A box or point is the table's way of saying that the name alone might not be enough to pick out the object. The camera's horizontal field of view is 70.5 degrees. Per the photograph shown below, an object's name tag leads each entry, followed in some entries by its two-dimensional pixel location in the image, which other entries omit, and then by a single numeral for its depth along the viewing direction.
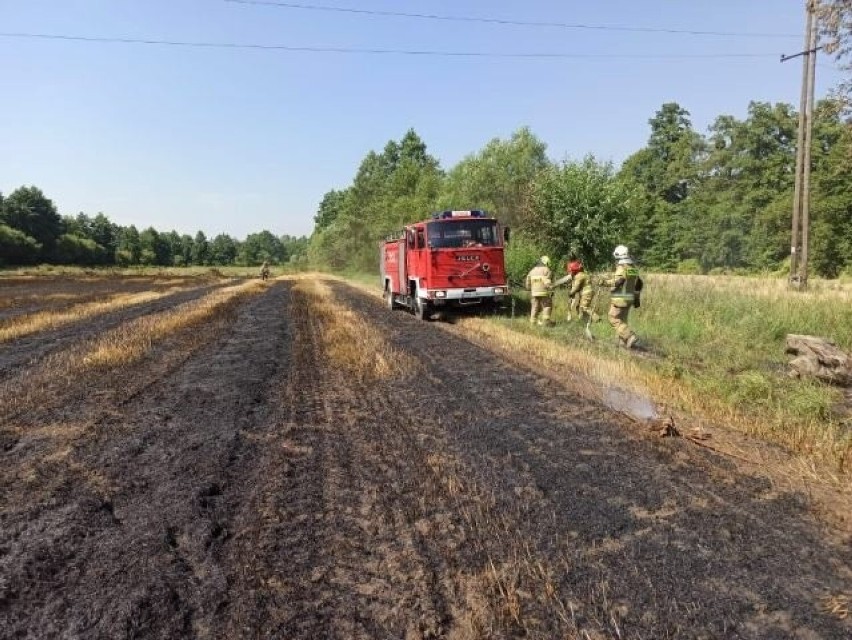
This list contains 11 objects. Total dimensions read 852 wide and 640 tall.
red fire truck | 15.80
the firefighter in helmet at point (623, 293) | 10.90
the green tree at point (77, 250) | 79.00
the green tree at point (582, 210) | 24.62
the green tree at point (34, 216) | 78.62
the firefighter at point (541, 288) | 14.13
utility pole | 20.38
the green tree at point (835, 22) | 10.97
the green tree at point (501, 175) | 33.22
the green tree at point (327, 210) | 106.38
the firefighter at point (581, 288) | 13.62
